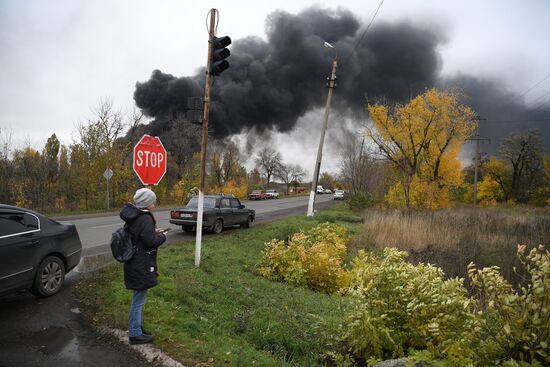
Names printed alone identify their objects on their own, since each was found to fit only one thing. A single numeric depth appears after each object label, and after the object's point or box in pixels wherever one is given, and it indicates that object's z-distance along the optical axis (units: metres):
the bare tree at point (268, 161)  71.88
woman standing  3.69
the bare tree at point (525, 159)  46.03
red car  48.97
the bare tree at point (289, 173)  76.88
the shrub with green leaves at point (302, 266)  7.45
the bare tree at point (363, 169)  27.52
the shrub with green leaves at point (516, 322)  2.28
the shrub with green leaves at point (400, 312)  3.01
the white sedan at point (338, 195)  49.03
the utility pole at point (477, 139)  34.81
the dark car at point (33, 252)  4.63
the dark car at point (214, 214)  12.27
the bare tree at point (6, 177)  21.03
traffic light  6.89
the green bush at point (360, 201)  24.47
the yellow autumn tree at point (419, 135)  23.70
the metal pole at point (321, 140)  18.53
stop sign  10.91
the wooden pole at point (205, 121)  7.00
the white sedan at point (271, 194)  53.70
